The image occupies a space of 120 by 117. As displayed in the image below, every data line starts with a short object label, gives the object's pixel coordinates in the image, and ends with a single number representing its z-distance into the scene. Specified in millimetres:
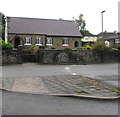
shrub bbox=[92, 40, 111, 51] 23047
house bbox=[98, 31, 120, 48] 56641
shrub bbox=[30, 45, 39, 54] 22672
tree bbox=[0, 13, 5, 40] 38850
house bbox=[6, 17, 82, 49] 34750
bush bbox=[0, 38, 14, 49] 19812
